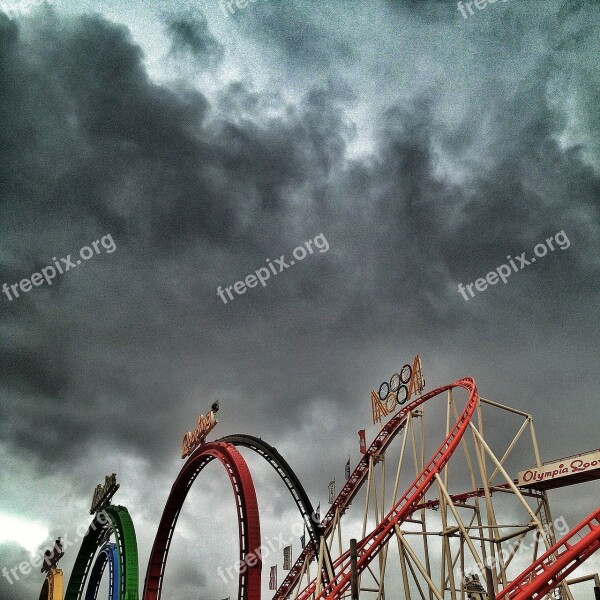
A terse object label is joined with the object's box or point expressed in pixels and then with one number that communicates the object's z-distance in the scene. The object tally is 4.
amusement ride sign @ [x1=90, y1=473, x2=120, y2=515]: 30.91
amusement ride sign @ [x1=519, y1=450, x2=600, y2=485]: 22.34
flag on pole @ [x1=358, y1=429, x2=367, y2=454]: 29.08
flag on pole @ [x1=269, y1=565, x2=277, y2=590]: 29.86
